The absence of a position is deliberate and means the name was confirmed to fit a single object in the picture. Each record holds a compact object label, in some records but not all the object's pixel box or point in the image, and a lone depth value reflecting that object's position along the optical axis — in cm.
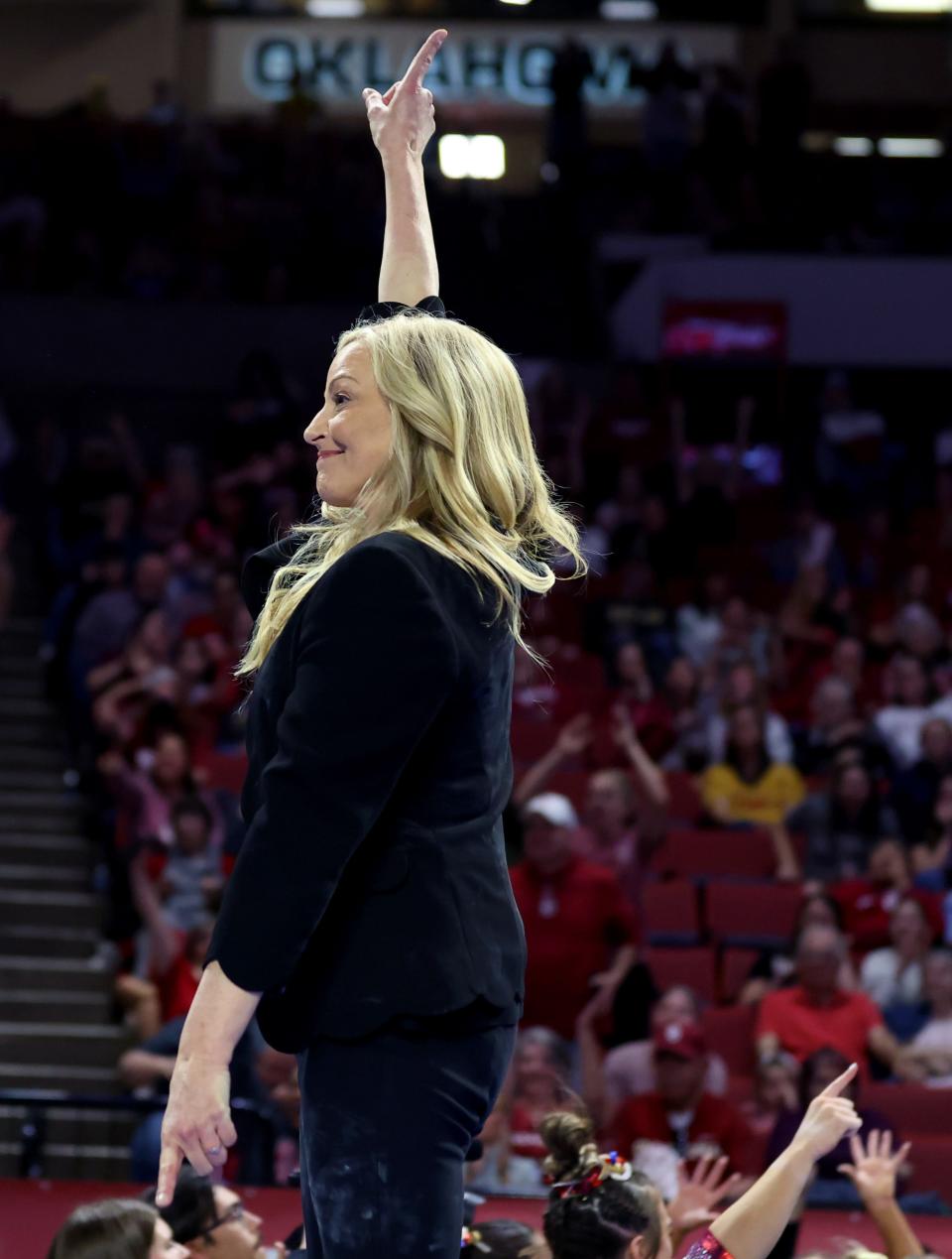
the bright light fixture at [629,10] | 3309
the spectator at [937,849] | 1499
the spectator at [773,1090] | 1102
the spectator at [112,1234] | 557
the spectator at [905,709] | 1716
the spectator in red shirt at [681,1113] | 1065
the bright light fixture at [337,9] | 3341
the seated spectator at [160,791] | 1498
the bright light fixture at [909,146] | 3497
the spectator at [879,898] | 1405
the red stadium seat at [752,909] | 1444
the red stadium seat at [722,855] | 1546
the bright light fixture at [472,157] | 3212
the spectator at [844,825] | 1552
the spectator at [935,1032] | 1241
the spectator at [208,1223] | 682
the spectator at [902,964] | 1337
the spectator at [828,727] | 1706
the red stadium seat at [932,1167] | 1101
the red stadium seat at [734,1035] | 1270
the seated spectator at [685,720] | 1694
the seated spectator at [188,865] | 1398
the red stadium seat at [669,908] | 1441
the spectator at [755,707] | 1675
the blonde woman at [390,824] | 383
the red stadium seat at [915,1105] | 1172
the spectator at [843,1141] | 1007
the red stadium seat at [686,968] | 1348
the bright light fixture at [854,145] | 3506
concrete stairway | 1348
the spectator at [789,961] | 1281
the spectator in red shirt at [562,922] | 1256
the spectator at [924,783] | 1589
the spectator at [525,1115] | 1049
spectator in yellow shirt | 1616
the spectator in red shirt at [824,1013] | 1227
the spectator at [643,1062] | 1130
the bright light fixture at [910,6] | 3475
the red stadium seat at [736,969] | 1366
